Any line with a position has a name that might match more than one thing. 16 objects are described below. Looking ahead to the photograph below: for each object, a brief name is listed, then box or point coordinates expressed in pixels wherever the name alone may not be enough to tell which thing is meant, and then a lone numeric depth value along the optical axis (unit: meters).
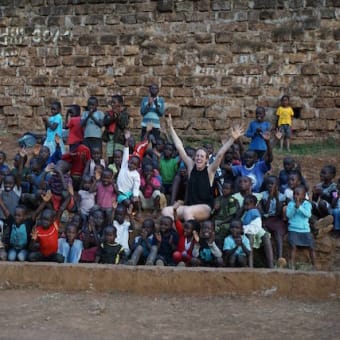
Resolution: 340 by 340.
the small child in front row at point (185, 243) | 7.95
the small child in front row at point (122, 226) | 8.33
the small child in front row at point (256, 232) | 7.95
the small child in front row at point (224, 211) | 8.08
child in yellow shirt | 12.42
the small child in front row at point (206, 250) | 7.78
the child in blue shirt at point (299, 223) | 8.19
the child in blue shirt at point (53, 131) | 10.48
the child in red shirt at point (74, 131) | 10.28
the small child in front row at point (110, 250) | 8.02
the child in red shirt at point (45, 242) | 8.16
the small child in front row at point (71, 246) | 8.18
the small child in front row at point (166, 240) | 8.09
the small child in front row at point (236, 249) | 7.79
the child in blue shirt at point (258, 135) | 10.47
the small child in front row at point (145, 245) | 8.09
